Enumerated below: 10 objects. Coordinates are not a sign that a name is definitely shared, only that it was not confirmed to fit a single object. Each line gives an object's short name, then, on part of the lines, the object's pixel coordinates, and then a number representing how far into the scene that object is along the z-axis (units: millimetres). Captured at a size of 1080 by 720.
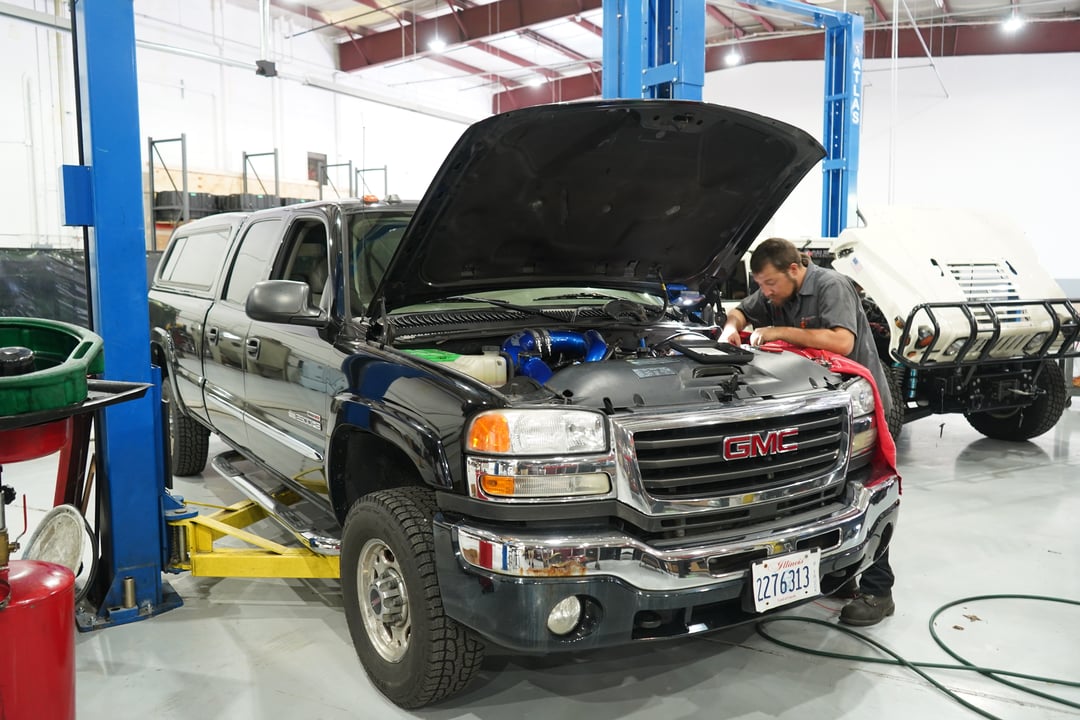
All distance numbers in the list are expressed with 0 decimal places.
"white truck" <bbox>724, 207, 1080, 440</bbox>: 5312
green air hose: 2666
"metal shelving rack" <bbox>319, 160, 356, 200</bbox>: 12808
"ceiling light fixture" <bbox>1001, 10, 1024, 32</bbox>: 11312
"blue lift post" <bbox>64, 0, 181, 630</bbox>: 2939
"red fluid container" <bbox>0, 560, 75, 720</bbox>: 1837
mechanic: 3564
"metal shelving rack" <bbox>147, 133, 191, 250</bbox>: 9578
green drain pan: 1707
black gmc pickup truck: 2191
